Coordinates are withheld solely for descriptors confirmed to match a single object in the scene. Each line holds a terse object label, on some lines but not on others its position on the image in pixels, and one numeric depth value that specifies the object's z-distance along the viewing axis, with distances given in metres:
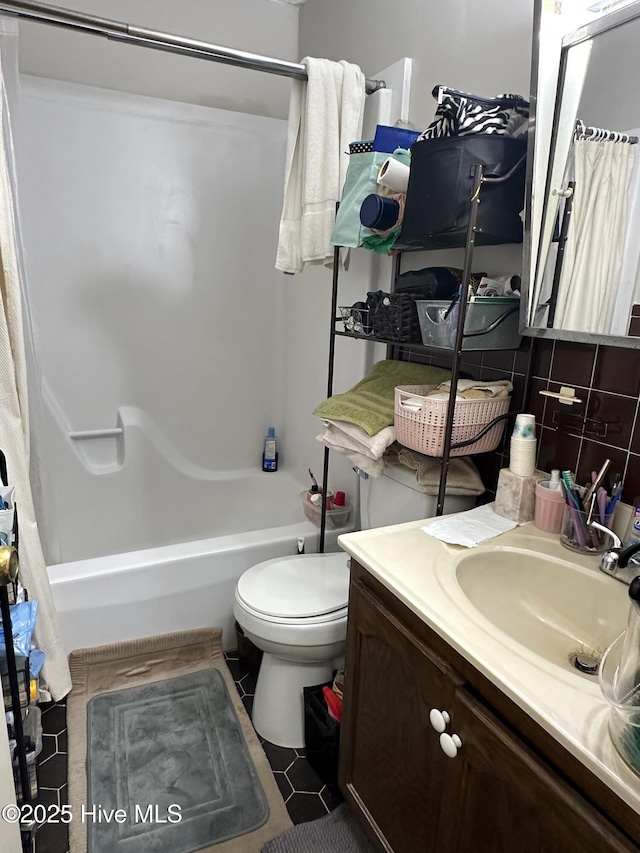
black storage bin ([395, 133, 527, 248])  1.16
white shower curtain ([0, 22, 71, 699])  1.46
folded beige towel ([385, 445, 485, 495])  1.40
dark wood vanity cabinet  0.71
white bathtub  1.74
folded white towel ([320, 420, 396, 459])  1.39
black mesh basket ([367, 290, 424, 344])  1.38
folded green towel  1.44
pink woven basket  1.27
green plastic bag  1.41
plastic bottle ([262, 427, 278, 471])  2.73
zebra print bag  1.17
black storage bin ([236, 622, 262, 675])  1.86
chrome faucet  0.93
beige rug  1.50
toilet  1.47
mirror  1.05
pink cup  1.16
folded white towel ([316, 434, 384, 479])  1.46
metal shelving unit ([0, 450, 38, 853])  0.74
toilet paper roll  1.34
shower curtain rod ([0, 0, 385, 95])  1.39
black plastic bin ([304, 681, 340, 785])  1.43
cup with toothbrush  1.08
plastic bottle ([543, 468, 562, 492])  1.20
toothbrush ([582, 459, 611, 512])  1.10
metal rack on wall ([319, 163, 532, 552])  1.14
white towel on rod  1.64
